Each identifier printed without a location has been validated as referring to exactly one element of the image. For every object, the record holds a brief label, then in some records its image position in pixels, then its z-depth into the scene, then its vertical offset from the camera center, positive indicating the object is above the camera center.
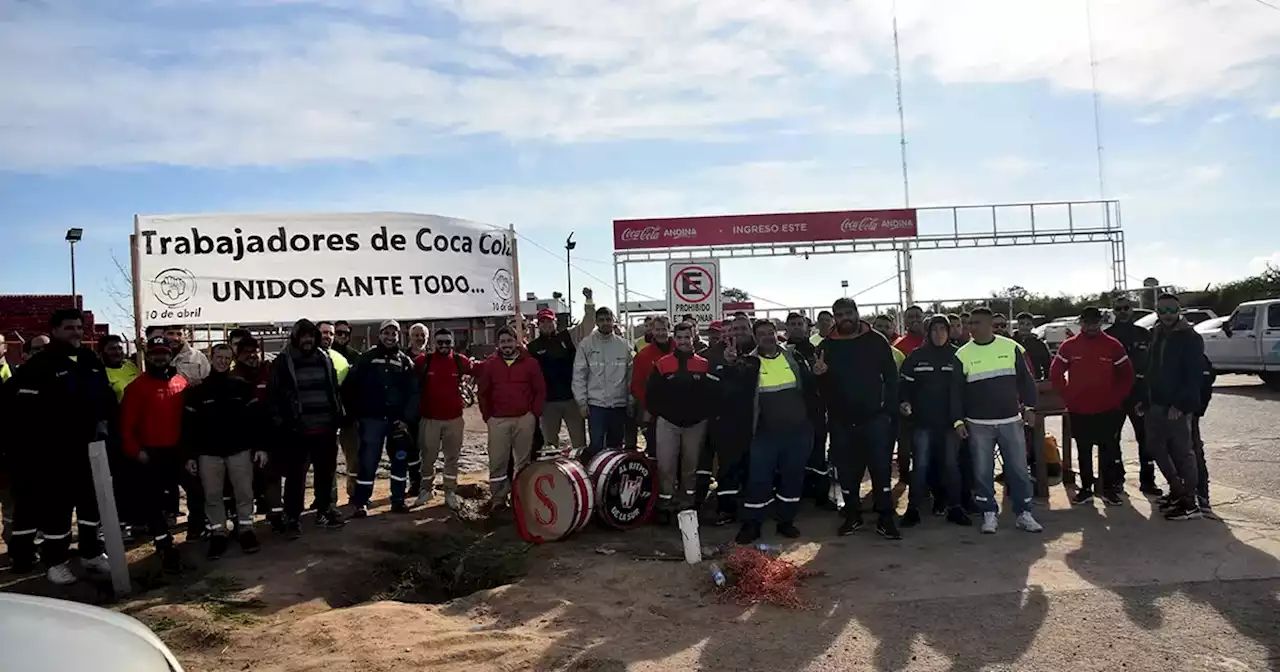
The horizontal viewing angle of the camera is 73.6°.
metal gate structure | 19.81 +2.74
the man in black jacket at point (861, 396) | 7.46 -0.45
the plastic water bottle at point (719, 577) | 5.93 -1.57
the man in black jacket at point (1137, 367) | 8.54 -0.36
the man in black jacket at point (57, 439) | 6.56 -0.40
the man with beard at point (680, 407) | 7.90 -0.49
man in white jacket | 8.76 -0.18
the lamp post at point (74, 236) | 25.36 +4.43
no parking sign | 12.30 +0.94
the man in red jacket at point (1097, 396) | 8.26 -0.61
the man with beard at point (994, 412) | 7.45 -0.65
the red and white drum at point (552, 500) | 7.38 -1.22
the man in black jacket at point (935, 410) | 7.71 -0.62
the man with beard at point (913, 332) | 9.45 +0.12
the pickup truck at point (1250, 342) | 18.08 -0.36
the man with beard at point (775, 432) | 7.39 -0.72
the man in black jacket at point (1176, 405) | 7.43 -0.66
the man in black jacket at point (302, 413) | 7.75 -0.36
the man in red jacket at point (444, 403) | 8.95 -0.38
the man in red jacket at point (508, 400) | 8.62 -0.38
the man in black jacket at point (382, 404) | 8.48 -0.35
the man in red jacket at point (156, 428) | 7.02 -0.39
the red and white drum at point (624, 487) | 7.64 -1.19
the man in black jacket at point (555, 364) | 9.30 -0.03
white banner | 10.77 +1.40
